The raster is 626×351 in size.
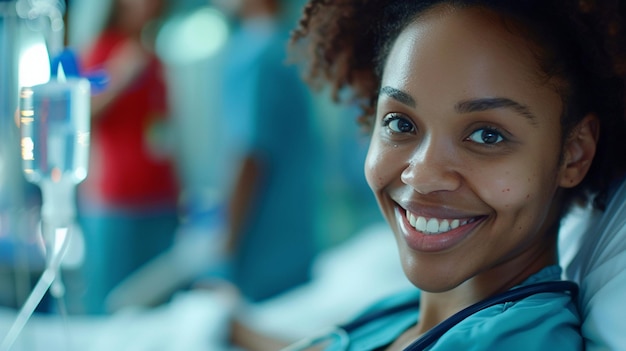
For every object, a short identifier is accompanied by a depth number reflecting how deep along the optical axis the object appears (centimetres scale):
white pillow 85
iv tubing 104
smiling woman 87
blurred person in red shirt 242
